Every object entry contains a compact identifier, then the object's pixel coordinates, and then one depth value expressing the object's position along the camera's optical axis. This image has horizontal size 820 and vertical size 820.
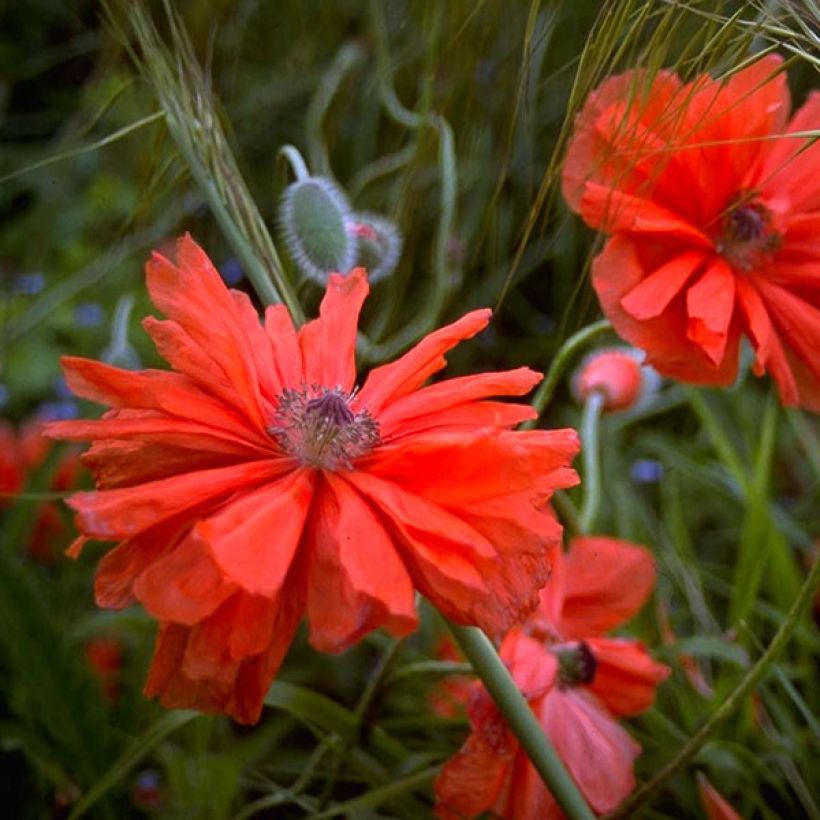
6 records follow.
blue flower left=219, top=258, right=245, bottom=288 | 0.57
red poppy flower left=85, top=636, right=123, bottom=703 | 0.44
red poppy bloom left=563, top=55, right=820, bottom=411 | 0.27
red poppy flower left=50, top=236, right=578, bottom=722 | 0.22
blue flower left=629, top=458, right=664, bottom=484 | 0.47
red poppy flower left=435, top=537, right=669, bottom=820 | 0.27
